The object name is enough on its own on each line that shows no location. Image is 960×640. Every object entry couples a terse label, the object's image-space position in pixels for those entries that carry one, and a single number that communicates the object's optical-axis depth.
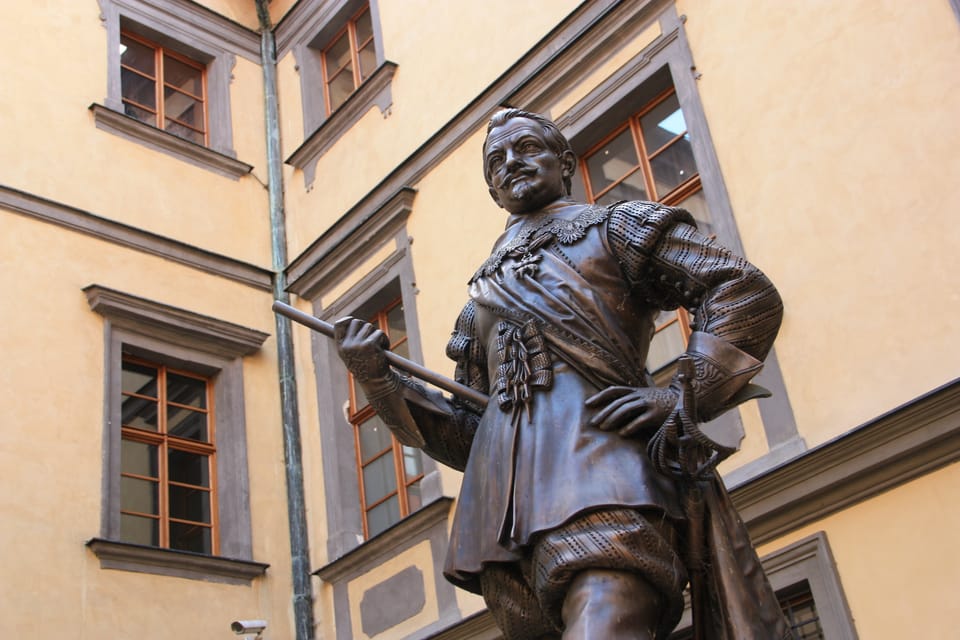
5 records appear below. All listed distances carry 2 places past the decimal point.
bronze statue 2.66
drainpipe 9.93
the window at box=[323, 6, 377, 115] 12.12
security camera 8.60
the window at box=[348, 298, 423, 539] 9.86
